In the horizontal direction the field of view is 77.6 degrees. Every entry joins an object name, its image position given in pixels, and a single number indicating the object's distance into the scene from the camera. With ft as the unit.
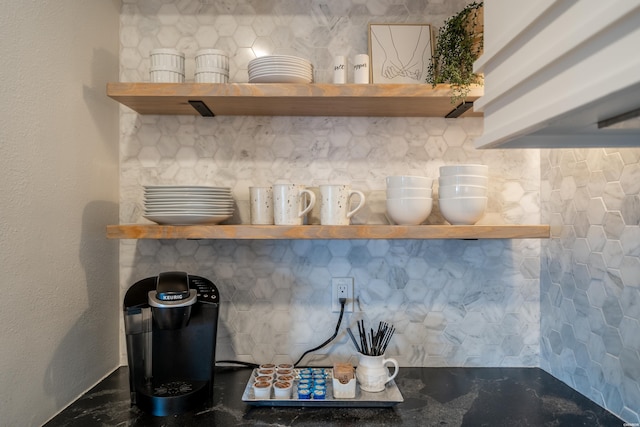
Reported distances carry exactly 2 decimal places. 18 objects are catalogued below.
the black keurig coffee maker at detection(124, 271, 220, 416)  3.41
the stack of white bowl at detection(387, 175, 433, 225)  3.80
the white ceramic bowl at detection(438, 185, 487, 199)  3.75
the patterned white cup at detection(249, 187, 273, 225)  3.92
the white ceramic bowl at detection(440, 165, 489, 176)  3.75
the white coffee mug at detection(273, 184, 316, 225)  3.80
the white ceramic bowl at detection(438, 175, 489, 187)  3.74
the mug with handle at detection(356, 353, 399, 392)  3.71
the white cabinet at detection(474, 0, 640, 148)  1.56
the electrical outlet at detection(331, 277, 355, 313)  4.45
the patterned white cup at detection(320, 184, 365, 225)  3.82
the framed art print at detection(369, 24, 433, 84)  4.35
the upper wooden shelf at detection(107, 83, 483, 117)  3.71
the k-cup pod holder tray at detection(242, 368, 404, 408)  3.54
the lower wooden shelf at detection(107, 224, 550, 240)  3.65
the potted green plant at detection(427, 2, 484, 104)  3.71
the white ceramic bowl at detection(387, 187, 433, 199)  3.80
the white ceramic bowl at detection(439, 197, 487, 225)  3.75
